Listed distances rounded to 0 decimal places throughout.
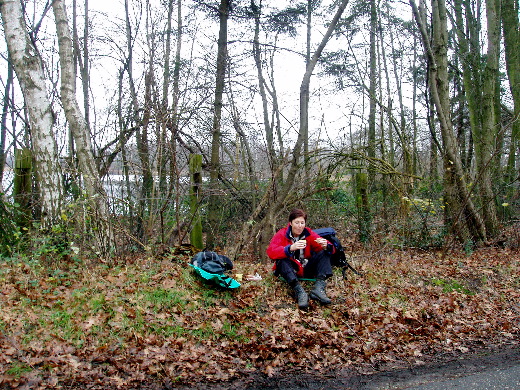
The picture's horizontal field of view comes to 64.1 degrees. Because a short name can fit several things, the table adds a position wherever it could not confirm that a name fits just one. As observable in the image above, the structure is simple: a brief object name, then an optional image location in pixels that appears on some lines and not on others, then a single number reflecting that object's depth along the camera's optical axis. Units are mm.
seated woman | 5707
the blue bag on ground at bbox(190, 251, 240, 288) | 5629
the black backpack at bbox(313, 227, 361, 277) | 6215
